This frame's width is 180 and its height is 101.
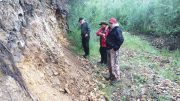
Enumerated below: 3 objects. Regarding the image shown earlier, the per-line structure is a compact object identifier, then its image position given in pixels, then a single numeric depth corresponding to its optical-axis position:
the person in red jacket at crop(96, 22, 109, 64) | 4.65
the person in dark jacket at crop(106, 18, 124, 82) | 4.02
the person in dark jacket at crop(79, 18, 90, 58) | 5.11
